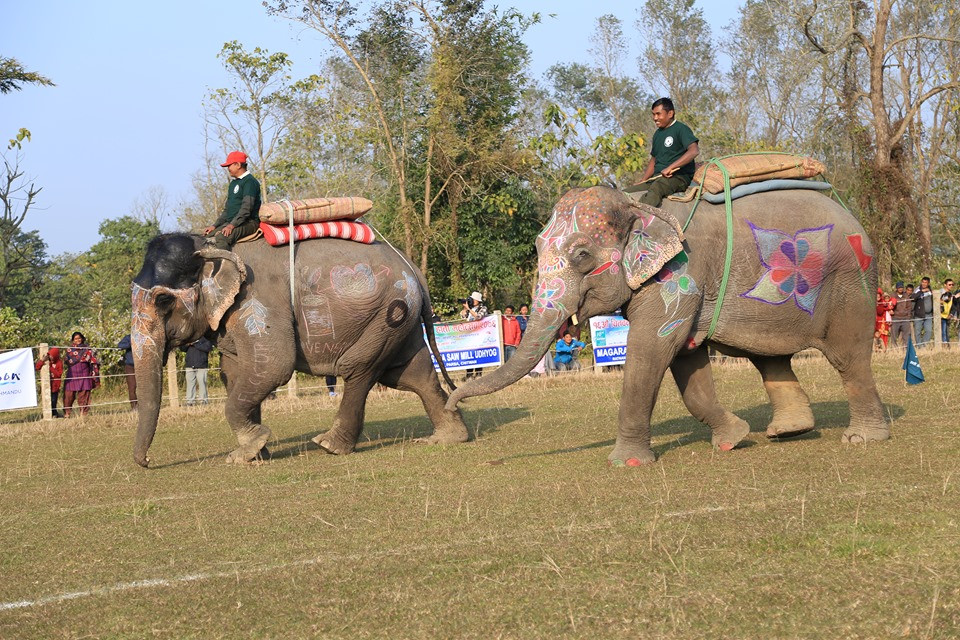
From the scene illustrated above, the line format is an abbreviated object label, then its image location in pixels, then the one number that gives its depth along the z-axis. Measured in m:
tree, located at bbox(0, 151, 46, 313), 29.46
